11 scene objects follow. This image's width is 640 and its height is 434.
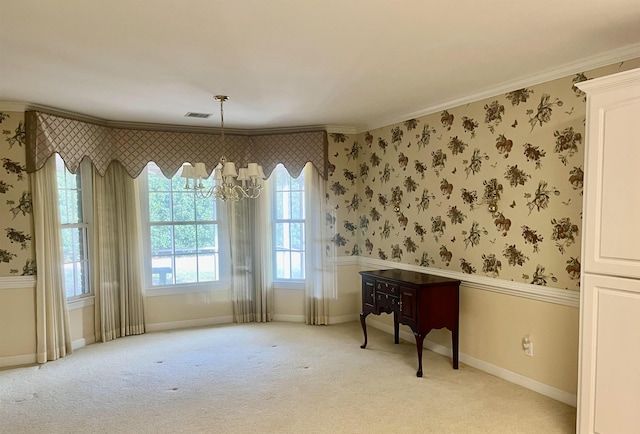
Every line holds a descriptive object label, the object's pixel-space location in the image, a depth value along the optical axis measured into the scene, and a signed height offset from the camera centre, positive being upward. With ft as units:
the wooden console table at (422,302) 12.25 -3.15
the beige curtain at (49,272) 13.48 -2.34
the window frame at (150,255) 16.92 -2.37
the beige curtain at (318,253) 17.63 -2.33
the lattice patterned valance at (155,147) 13.50 +1.95
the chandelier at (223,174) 11.92 +0.68
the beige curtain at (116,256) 15.61 -2.17
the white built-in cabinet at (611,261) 7.63 -1.23
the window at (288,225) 18.38 -1.21
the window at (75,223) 14.89 -0.89
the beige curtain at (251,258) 18.07 -2.59
